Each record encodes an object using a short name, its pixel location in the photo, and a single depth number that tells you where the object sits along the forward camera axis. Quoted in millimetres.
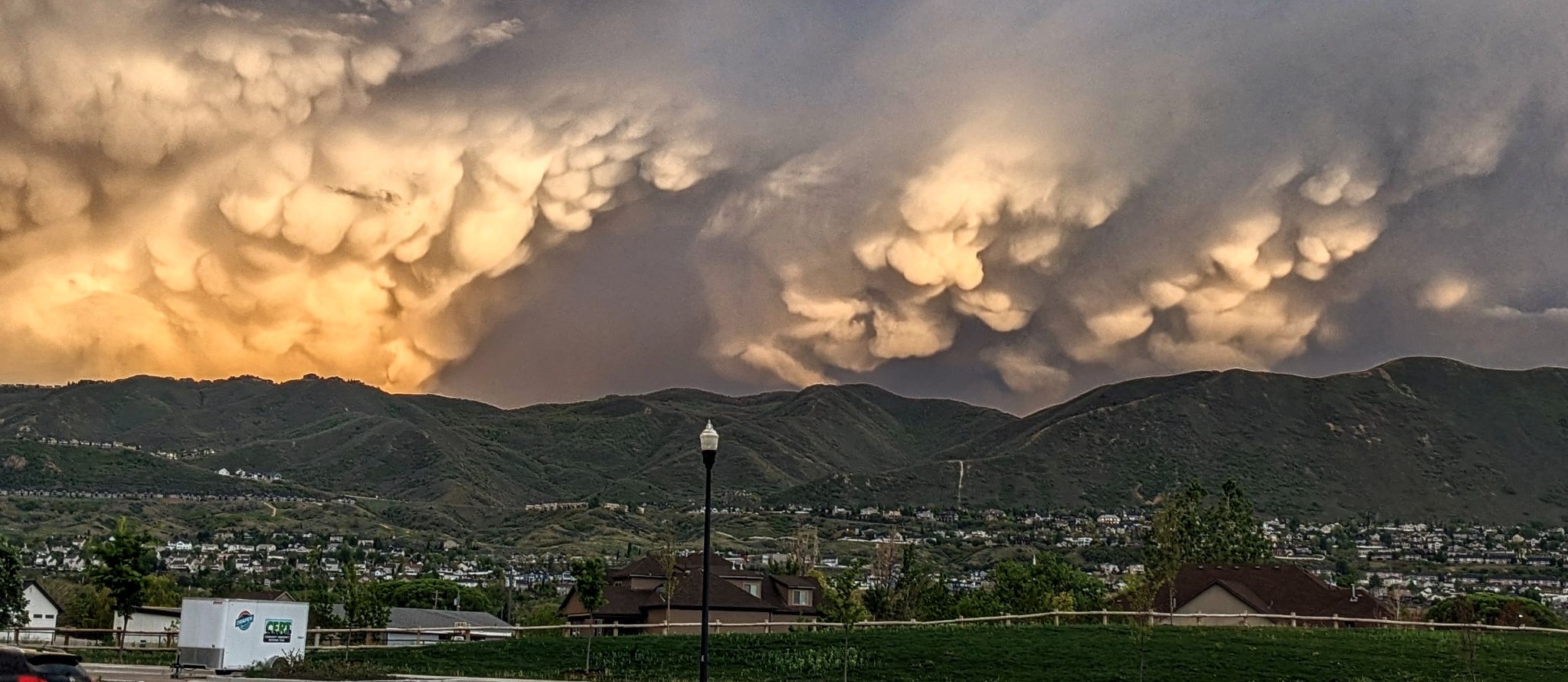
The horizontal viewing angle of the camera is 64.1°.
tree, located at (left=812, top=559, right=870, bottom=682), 89375
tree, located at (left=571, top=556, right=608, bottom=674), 63719
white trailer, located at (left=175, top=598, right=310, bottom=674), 45531
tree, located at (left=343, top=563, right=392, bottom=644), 64438
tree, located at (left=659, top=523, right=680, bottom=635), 72312
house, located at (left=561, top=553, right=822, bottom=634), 85750
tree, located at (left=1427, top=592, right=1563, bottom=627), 79750
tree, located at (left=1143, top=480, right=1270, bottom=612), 111375
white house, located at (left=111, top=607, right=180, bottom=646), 106438
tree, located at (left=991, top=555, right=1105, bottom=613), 103062
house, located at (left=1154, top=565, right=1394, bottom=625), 80625
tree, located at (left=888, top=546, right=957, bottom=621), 102625
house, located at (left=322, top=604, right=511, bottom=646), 95562
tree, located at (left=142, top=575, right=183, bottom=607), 110688
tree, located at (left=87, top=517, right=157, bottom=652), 70750
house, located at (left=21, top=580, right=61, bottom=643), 104250
